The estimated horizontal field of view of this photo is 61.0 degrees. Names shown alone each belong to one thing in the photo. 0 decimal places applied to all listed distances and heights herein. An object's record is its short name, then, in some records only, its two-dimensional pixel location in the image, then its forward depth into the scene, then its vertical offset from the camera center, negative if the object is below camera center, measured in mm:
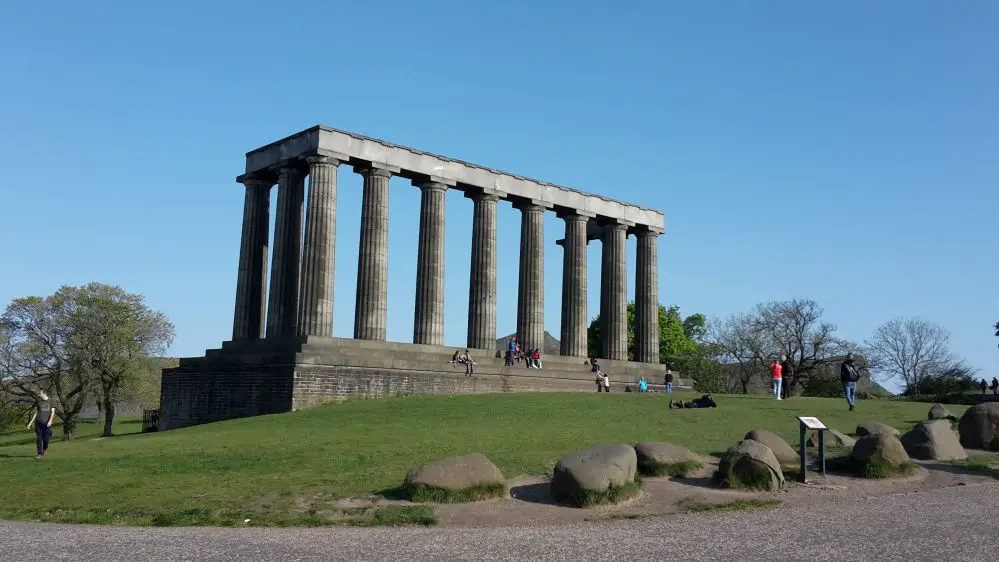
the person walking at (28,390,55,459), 26000 -1575
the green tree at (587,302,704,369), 96000 +5733
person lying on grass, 32594 -520
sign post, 17766 -811
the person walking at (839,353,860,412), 32125 +657
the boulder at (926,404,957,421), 26123 -488
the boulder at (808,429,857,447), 22061 -1196
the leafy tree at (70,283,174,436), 68250 +2412
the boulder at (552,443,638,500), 16297 -1637
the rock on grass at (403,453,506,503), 16547 -1950
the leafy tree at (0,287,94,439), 68562 +1443
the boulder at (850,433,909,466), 18750 -1199
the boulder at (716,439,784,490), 17172 -1566
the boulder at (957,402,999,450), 22594 -764
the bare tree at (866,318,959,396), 102575 +4312
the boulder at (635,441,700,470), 18609 -1437
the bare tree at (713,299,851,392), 89000 +5293
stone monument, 43688 +5125
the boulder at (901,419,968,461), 20672 -1122
